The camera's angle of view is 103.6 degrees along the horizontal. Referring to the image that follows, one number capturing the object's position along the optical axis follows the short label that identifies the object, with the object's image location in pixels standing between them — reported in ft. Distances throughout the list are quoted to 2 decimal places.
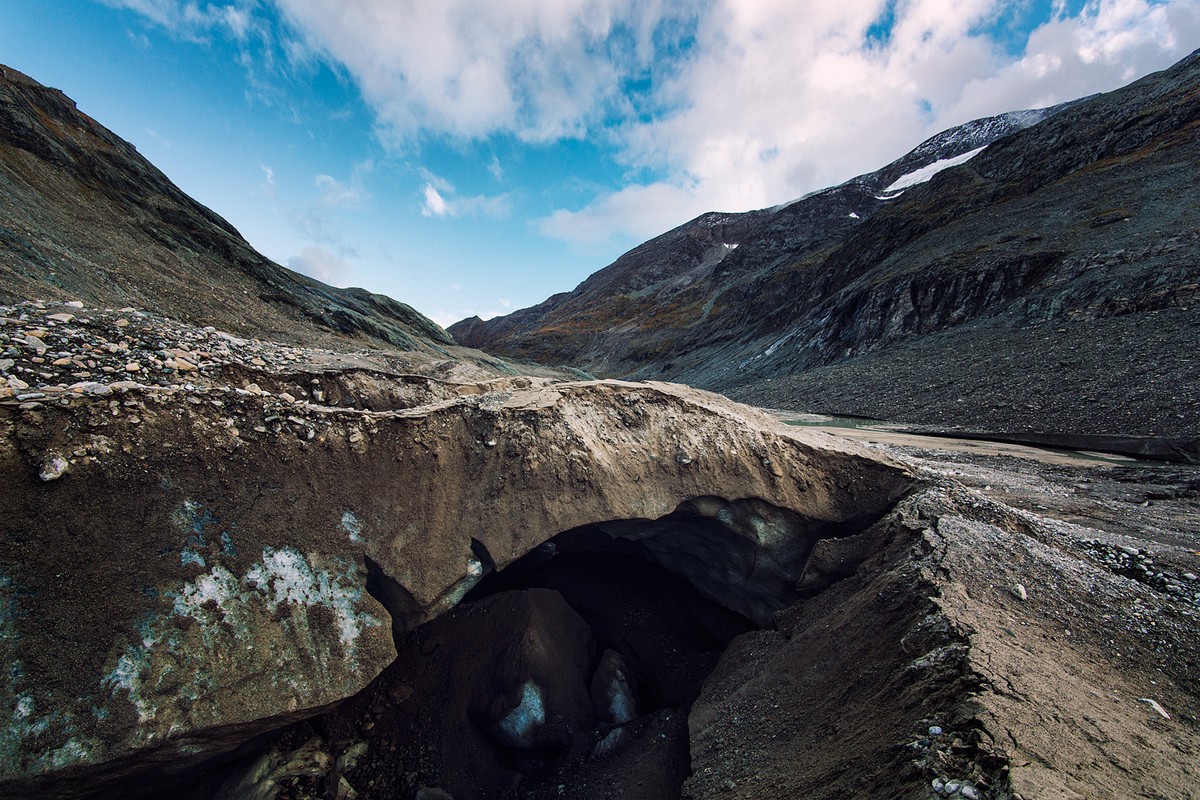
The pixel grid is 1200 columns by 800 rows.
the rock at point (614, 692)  22.44
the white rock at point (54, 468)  12.59
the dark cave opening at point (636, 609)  24.88
